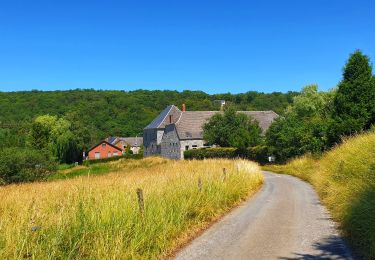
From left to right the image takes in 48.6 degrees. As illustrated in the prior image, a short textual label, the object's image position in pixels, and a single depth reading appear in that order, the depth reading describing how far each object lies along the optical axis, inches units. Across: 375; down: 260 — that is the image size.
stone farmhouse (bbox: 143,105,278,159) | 2746.1
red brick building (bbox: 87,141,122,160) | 4362.7
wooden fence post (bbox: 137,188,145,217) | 362.2
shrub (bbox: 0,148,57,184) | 1545.3
